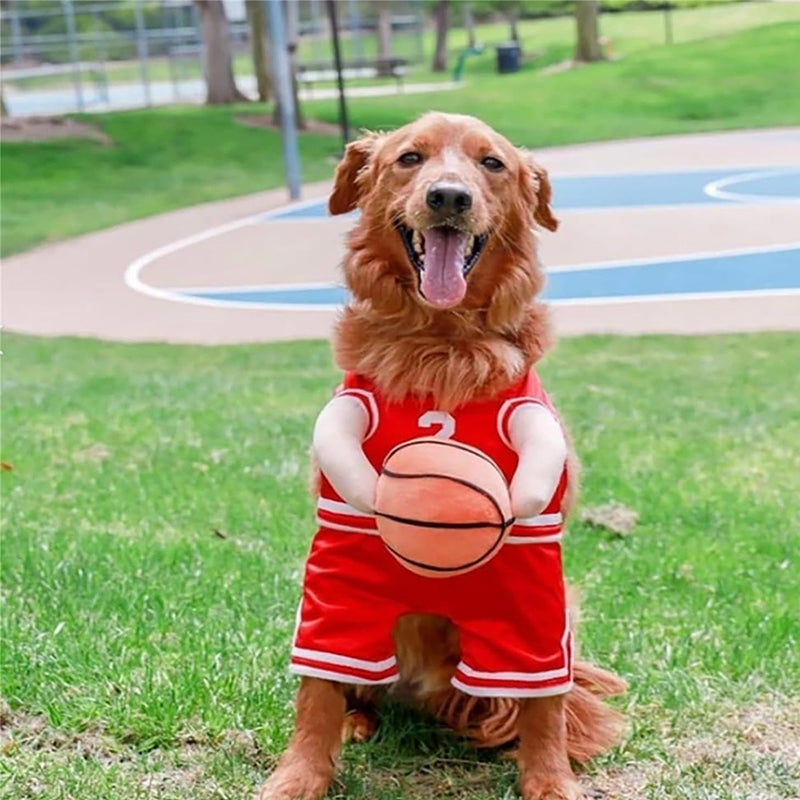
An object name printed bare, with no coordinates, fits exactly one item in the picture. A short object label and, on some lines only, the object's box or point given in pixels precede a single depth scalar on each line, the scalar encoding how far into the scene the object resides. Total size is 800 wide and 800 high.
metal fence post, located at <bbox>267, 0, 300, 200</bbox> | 21.08
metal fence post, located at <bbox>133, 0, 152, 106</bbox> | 35.51
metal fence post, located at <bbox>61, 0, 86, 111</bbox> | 35.71
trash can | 46.03
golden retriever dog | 2.75
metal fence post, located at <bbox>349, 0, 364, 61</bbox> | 44.66
